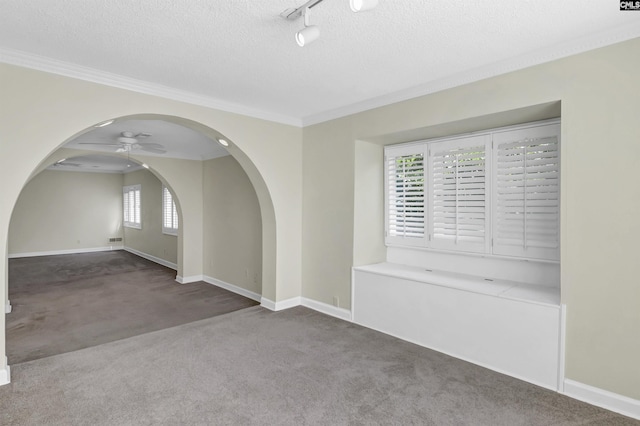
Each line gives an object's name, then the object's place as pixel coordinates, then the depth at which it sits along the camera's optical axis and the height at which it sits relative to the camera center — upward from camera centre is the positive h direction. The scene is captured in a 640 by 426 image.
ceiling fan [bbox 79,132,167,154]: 4.91 +0.95
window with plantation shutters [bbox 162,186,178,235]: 7.97 -0.14
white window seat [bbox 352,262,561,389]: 2.70 -0.97
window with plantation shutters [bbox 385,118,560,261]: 3.10 +0.19
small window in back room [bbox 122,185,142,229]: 10.08 +0.09
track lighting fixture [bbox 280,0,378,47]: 2.04 +1.17
